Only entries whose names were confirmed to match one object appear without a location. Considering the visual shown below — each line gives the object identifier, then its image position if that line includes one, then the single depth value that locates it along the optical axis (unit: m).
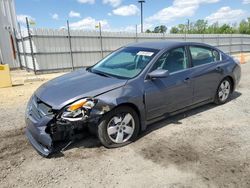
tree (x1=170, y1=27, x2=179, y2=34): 53.66
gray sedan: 3.14
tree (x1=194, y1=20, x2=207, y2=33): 44.13
